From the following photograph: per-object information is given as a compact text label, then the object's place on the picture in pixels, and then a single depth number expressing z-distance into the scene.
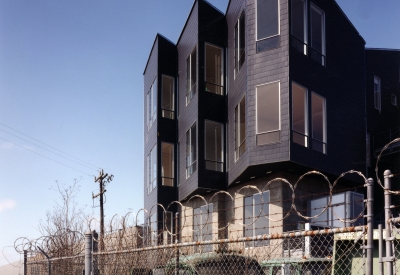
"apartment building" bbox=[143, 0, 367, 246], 19.00
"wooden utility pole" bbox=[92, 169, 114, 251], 33.34
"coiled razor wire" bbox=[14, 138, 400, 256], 11.32
